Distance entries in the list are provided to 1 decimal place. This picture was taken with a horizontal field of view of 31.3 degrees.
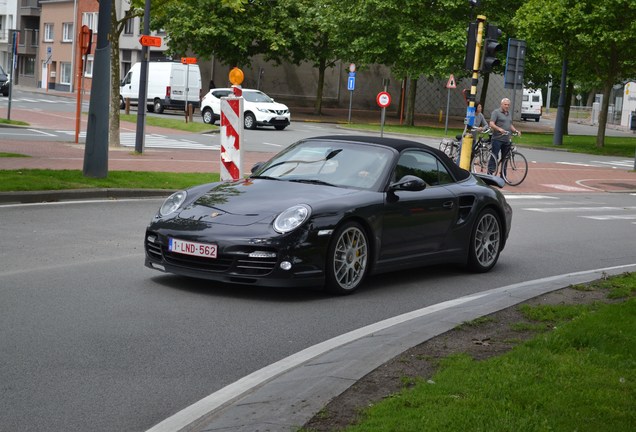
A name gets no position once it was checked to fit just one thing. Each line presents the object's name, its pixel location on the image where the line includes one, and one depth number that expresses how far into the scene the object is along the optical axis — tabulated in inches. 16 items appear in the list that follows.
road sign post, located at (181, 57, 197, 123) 1848.4
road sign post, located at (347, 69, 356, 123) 2134.4
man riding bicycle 988.6
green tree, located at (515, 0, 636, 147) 1701.5
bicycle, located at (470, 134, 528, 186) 1001.5
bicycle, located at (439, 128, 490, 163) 1036.5
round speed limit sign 1328.7
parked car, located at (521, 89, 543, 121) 3324.3
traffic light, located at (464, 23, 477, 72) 847.7
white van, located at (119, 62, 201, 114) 2194.9
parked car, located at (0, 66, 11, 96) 2642.7
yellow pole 890.7
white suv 1857.8
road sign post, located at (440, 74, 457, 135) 2060.8
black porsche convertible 358.3
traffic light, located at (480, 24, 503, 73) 856.9
